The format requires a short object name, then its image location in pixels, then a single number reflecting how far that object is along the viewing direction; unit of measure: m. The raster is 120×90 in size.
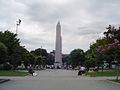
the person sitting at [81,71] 20.51
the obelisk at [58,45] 43.24
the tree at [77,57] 53.48
